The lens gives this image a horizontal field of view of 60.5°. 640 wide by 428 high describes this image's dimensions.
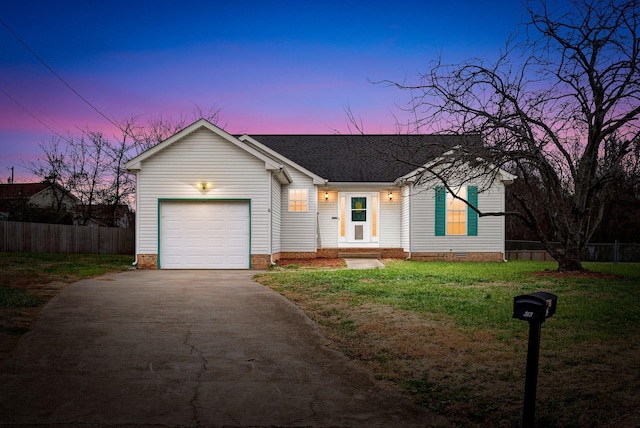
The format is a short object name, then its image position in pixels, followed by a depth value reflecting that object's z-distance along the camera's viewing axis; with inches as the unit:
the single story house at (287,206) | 725.9
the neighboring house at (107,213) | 1386.6
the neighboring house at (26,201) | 1138.0
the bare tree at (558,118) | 507.2
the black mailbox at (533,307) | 177.8
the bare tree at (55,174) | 1323.8
